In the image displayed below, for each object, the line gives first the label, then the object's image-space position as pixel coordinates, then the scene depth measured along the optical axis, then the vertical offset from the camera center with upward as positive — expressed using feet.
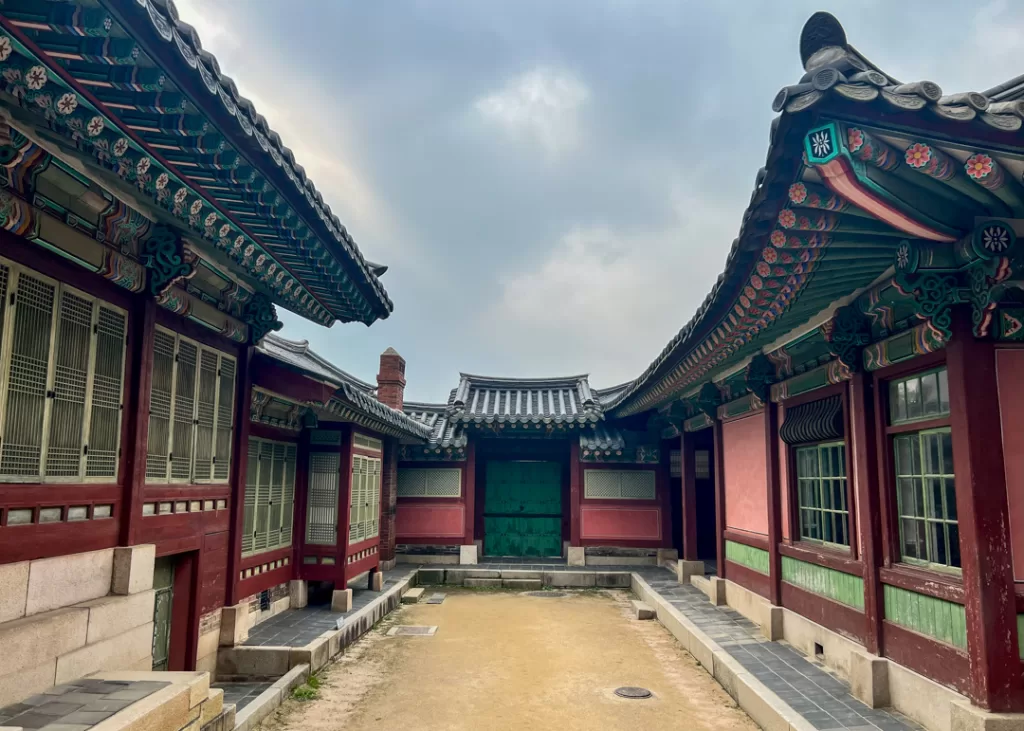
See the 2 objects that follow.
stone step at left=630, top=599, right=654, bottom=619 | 38.34 -7.80
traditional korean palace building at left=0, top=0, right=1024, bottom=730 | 11.34 +3.39
